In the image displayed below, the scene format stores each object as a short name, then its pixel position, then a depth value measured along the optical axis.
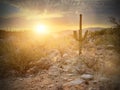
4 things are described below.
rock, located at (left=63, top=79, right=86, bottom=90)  3.95
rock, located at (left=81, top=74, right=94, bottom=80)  4.30
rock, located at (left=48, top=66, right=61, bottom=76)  4.73
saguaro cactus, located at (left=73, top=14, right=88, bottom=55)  6.22
